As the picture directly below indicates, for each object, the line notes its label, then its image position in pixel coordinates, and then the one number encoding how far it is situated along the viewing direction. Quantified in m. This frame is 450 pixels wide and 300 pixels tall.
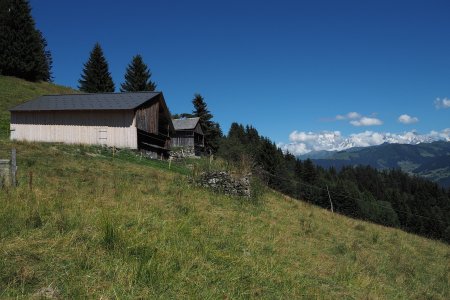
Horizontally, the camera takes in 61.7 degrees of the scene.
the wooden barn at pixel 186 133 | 61.47
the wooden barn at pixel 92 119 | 35.69
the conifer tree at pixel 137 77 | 70.62
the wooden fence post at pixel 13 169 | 10.36
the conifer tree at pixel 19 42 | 57.78
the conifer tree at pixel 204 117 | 70.69
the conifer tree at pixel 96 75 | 68.12
